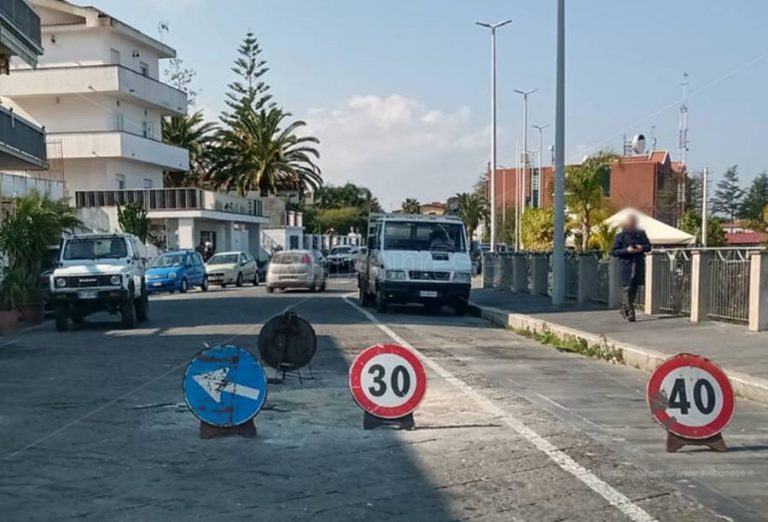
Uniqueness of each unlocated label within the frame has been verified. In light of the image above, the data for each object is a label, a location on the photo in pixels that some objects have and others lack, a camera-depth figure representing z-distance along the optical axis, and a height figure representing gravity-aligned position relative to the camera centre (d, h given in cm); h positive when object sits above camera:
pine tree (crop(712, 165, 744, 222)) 9119 +577
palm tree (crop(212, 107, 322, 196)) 6725 +754
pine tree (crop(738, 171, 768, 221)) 7437 +498
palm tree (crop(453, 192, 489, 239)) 9988 +481
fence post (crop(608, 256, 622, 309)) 2117 -84
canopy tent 3453 +61
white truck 2197 -29
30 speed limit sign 830 -124
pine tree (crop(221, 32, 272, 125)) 7019 +1335
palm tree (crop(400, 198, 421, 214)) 12084 +639
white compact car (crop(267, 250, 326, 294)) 3388 -81
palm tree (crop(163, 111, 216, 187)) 6600 +814
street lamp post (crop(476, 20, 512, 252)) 4203 +403
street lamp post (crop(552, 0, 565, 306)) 2234 +237
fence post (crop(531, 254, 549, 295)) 2794 -76
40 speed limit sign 754 -126
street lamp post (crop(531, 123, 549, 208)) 7418 +511
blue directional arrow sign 802 -125
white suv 1919 -65
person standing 1728 -8
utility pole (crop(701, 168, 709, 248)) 4259 +235
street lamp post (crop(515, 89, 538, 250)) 6303 +472
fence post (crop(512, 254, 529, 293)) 3052 -77
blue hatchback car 3622 -96
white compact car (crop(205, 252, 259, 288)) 4231 -92
